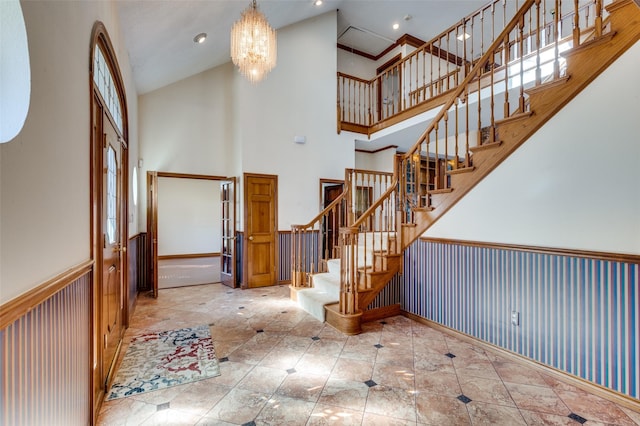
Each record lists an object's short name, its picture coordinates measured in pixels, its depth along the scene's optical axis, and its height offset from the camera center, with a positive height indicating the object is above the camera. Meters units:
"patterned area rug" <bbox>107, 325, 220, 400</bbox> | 2.39 -1.38
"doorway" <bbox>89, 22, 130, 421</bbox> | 2.03 +0.03
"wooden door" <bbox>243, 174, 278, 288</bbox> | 5.48 -0.31
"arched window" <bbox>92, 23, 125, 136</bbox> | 2.34 +1.24
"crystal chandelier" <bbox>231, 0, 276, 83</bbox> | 3.58 +2.12
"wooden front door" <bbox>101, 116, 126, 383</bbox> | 2.43 -0.34
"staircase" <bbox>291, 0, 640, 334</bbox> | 2.34 +0.64
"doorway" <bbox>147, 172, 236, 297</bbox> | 7.43 -0.44
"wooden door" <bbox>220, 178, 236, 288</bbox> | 5.59 -0.42
